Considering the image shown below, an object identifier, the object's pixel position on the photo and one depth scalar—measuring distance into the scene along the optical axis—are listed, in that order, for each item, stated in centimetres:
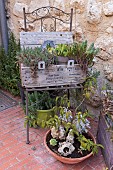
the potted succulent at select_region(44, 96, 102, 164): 176
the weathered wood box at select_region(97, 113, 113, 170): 168
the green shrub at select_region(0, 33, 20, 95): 285
